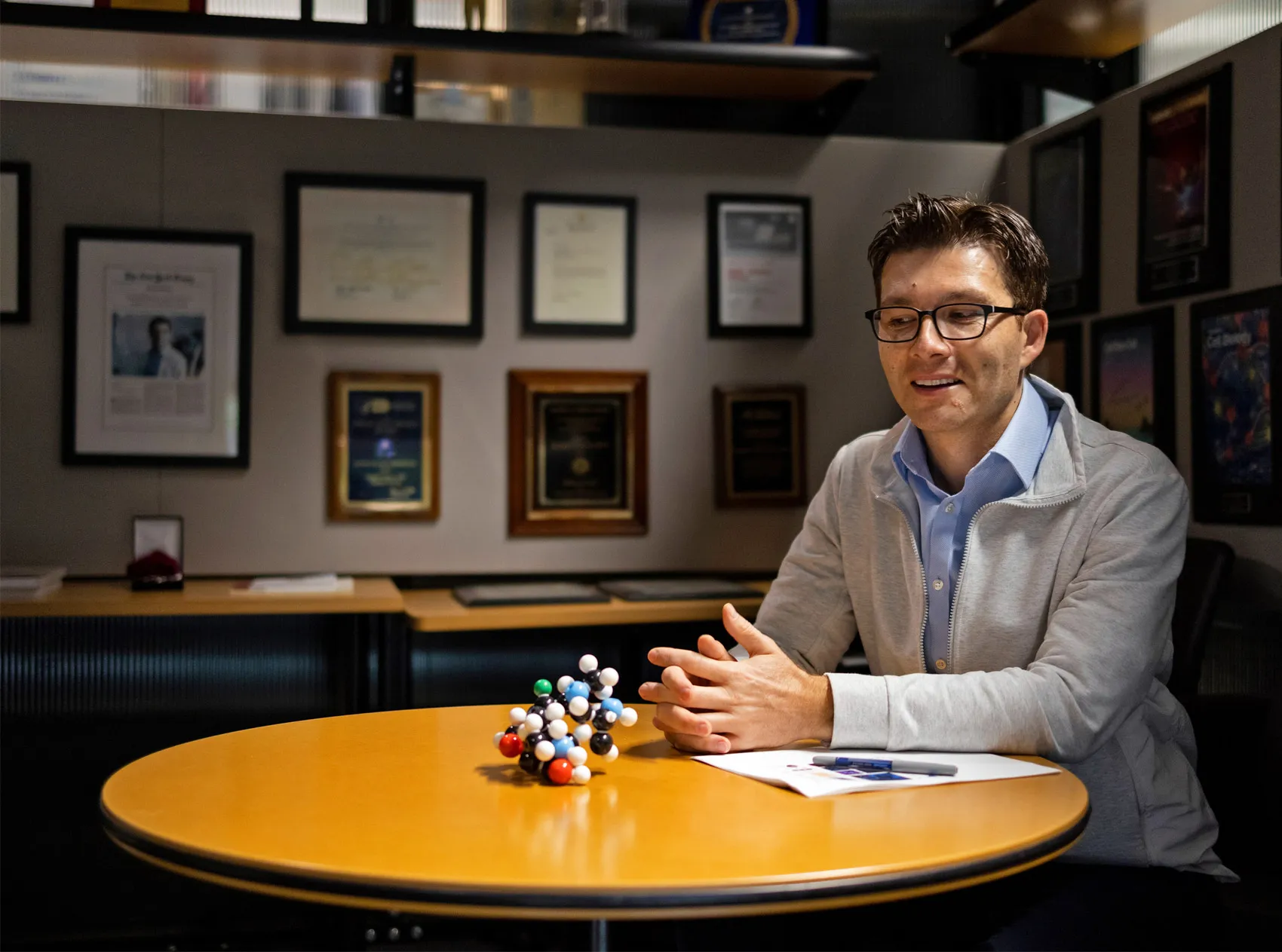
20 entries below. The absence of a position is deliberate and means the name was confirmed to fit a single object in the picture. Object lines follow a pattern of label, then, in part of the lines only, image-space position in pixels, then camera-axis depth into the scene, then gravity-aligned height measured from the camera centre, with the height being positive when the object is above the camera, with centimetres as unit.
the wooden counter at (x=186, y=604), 275 -31
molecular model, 141 -31
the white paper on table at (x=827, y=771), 137 -35
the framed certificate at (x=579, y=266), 350 +59
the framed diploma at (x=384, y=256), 337 +60
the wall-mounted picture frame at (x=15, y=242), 322 +60
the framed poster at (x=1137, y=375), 282 +24
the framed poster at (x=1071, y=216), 311 +68
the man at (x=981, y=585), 158 -17
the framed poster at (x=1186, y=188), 264 +64
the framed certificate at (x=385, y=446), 338 +7
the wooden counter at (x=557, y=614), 289 -34
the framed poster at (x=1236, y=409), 249 +14
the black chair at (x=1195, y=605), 230 -25
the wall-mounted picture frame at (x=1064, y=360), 318 +30
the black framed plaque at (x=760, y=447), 359 +8
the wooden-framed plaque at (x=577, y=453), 348 +5
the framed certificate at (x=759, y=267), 360 +61
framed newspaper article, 325 +33
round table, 105 -36
